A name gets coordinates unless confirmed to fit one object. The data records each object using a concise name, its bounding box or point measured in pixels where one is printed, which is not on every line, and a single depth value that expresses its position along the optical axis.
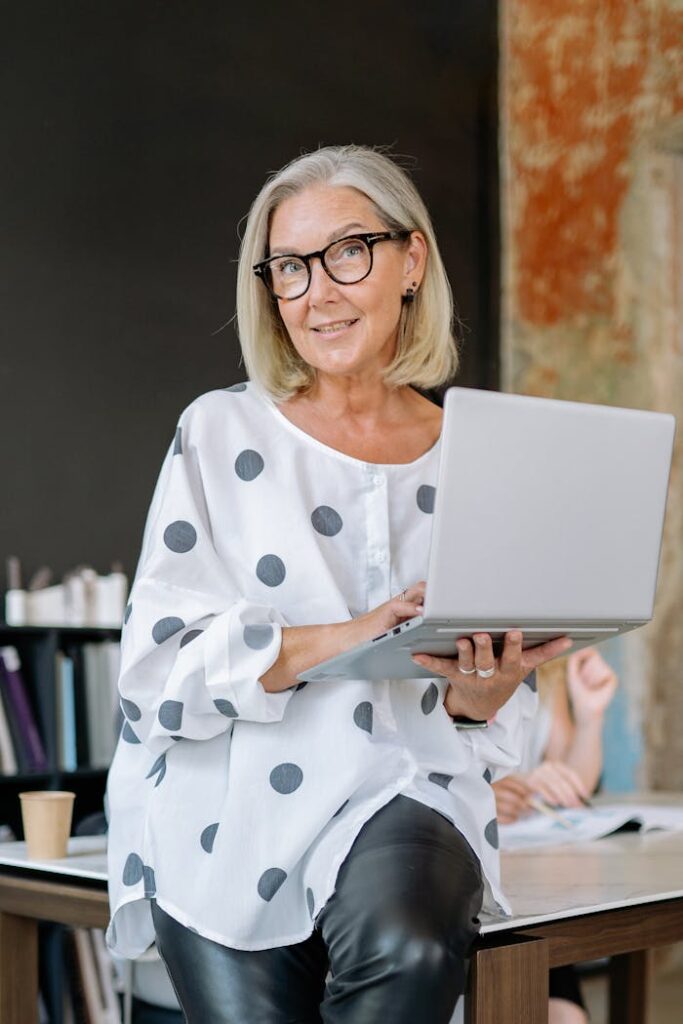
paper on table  2.32
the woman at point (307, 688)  1.40
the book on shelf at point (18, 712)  3.44
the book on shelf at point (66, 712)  3.51
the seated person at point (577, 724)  3.18
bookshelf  3.47
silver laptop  1.31
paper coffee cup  1.94
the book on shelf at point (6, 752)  3.42
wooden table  1.48
